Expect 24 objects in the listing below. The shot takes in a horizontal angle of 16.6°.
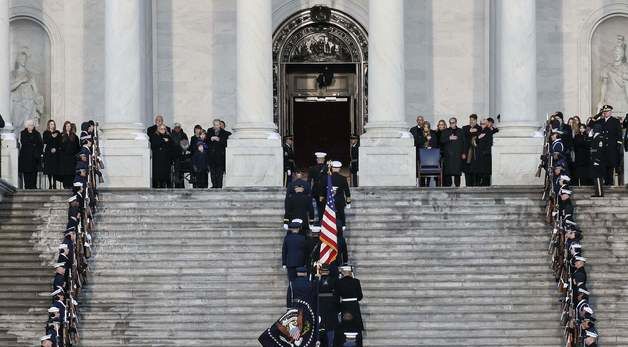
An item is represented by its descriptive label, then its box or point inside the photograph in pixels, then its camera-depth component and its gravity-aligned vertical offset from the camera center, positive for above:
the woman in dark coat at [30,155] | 54.72 +0.51
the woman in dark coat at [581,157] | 53.34 +0.36
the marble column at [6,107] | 54.75 +1.76
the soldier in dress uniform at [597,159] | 51.22 +0.30
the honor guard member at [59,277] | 44.94 -2.15
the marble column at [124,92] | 54.81 +2.12
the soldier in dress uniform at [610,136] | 51.66 +0.86
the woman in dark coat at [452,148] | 55.47 +0.63
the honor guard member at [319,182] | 49.56 -0.21
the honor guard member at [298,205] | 48.66 -0.72
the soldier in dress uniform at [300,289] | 44.38 -2.41
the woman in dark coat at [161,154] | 54.81 +0.51
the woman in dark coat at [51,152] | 54.59 +0.58
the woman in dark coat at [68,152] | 54.59 +0.58
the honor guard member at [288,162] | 56.19 +0.30
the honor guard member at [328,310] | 43.78 -2.80
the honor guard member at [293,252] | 46.28 -1.71
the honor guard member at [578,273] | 45.03 -2.13
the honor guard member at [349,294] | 43.59 -2.47
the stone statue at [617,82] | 61.84 +2.58
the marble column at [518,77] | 55.53 +2.48
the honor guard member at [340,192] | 49.00 -0.44
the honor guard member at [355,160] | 57.12 +0.33
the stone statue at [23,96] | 61.12 +2.25
